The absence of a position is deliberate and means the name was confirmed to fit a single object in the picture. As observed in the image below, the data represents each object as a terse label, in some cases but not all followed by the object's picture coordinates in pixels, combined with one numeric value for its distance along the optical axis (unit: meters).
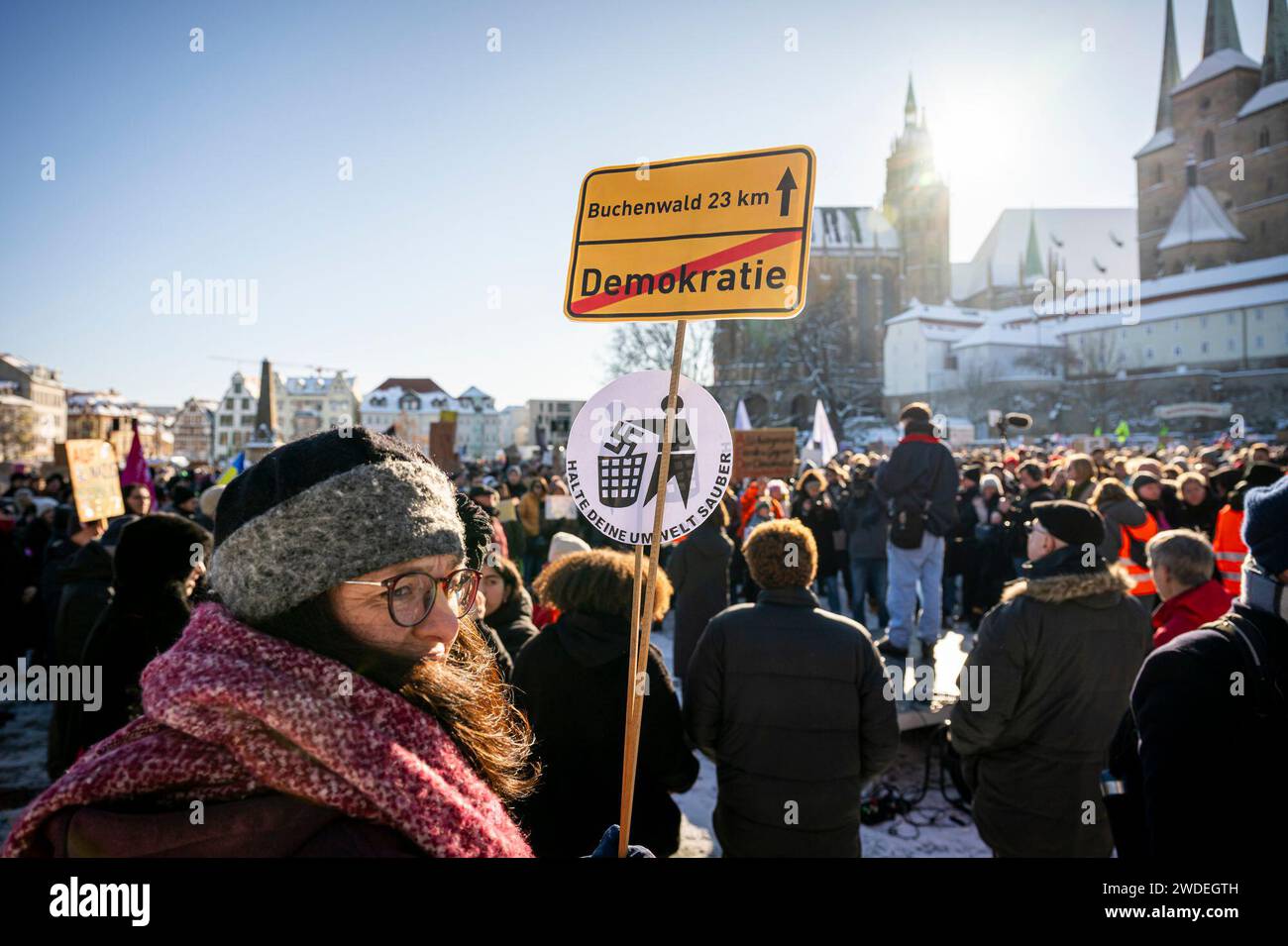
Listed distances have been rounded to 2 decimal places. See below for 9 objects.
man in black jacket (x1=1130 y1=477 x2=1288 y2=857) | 1.83
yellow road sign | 2.25
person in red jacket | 3.14
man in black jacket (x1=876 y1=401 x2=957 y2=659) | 6.78
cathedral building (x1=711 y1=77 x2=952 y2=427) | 54.34
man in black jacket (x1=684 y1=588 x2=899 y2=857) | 2.95
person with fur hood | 3.01
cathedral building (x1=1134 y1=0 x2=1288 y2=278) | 54.59
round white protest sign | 2.42
